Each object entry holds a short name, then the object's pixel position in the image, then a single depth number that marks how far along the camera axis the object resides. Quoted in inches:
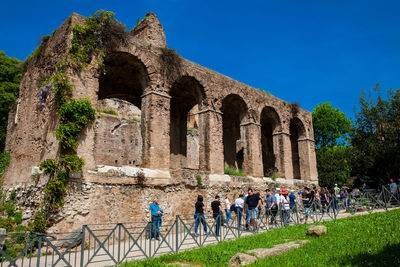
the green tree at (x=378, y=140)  703.7
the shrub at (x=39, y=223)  319.3
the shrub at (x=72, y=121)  352.2
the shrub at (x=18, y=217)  354.9
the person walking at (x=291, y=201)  481.6
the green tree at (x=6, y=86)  849.5
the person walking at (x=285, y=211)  423.5
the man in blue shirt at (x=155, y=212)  373.1
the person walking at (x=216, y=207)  406.7
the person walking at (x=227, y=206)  436.0
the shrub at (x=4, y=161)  476.5
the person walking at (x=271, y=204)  425.0
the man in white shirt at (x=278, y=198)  442.5
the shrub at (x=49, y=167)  340.8
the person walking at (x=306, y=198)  494.1
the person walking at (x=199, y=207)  395.5
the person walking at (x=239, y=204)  436.5
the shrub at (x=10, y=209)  368.2
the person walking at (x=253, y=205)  399.5
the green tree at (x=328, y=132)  1102.4
